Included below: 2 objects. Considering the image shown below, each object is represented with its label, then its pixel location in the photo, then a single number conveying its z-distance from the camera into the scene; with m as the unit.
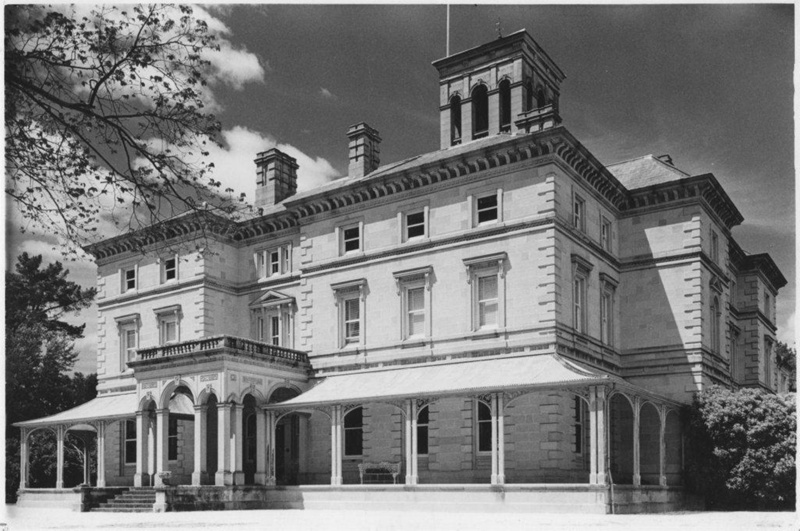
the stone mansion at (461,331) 29.94
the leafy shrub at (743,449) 29.50
